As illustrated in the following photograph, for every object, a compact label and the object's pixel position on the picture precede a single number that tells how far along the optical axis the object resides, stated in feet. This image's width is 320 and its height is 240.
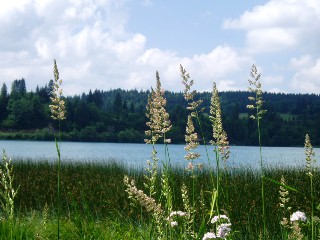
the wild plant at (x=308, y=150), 9.95
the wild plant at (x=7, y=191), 9.15
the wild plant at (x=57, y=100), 8.74
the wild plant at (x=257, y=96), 10.51
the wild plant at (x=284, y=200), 10.08
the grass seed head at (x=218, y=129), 9.91
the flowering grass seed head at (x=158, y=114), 9.34
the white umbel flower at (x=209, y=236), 9.12
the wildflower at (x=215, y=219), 10.17
